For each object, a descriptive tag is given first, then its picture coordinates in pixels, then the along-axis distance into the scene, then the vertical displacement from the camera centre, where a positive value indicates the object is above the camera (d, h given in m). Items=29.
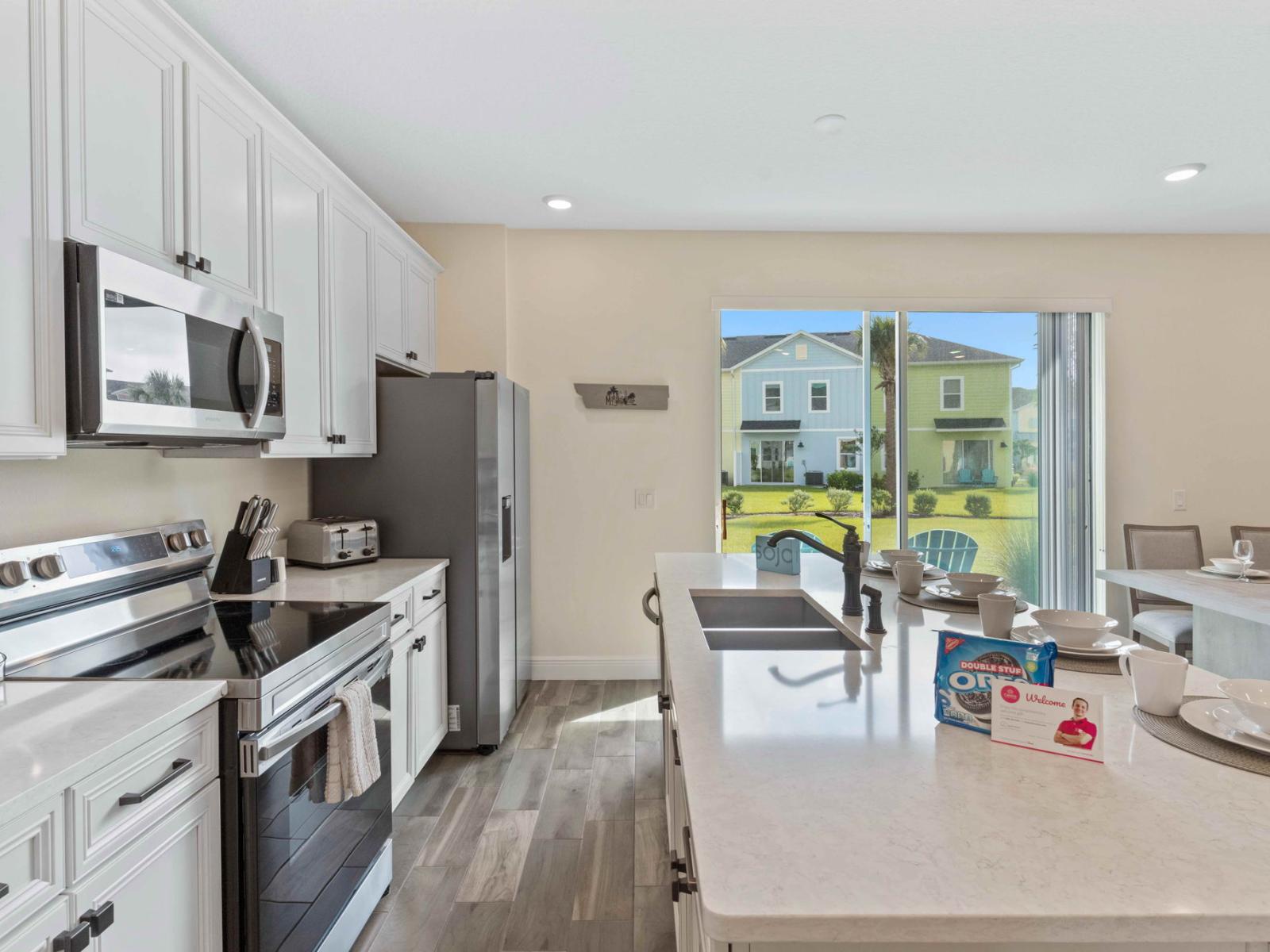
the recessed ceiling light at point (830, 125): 2.64 +1.33
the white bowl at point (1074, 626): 1.41 -0.32
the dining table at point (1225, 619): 2.36 -0.55
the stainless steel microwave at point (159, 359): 1.39 +0.27
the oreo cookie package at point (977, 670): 1.03 -0.30
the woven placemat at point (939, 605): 1.83 -0.36
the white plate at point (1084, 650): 1.37 -0.35
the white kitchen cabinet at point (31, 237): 1.25 +0.45
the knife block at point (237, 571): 2.25 -0.31
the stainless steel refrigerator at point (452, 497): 2.98 -0.09
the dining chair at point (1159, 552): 3.72 -0.46
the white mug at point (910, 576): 1.98 -0.30
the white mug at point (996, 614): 1.45 -0.30
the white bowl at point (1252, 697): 0.98 -0.34
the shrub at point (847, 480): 4.15 -0.05
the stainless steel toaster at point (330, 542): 2.71 -0.26
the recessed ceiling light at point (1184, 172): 3.10 +1.34
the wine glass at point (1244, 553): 2.75 -0.34
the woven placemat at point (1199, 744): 0.93 -0.39
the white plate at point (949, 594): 1.89 -0.34
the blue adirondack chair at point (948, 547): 4.20 -0.47
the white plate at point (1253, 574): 2.80 -0.43
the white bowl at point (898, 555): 2.27 -0.28
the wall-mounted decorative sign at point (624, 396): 3.96 +0.44
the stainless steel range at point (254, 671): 1.37 -0.43
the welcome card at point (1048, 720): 0.95 -0.35
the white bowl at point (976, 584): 1.90 -0.31
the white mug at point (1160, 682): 1.08 -0.33
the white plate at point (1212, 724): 0.96 -0.38
